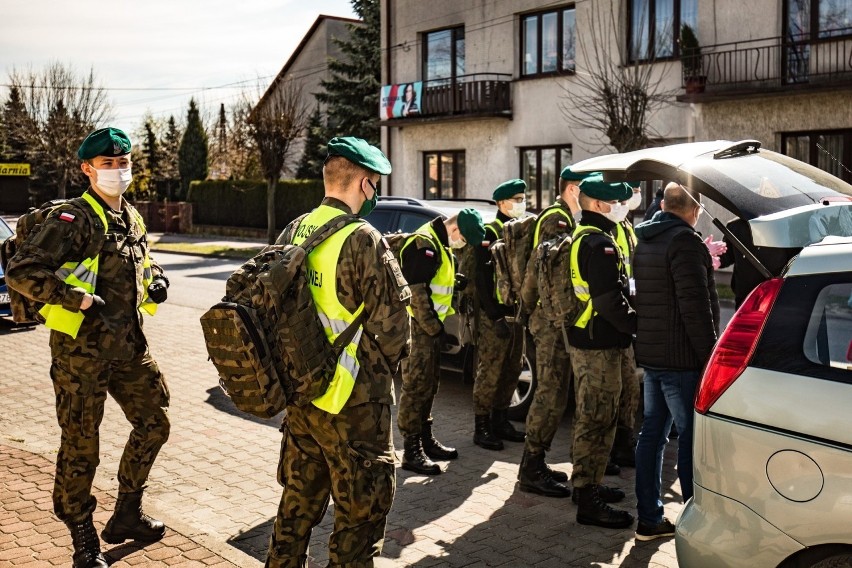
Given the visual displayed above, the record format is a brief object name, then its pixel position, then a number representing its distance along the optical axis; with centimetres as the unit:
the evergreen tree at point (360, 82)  3353
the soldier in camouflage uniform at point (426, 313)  644
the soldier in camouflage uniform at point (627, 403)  671
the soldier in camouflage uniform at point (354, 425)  363
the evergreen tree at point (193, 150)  4706
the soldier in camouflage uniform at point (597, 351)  533
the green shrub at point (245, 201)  3472
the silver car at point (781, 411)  321
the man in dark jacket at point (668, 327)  494
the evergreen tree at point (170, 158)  5184
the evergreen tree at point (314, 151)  3775
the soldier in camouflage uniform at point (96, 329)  463
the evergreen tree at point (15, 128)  5181
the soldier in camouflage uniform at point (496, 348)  702
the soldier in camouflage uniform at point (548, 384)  598
